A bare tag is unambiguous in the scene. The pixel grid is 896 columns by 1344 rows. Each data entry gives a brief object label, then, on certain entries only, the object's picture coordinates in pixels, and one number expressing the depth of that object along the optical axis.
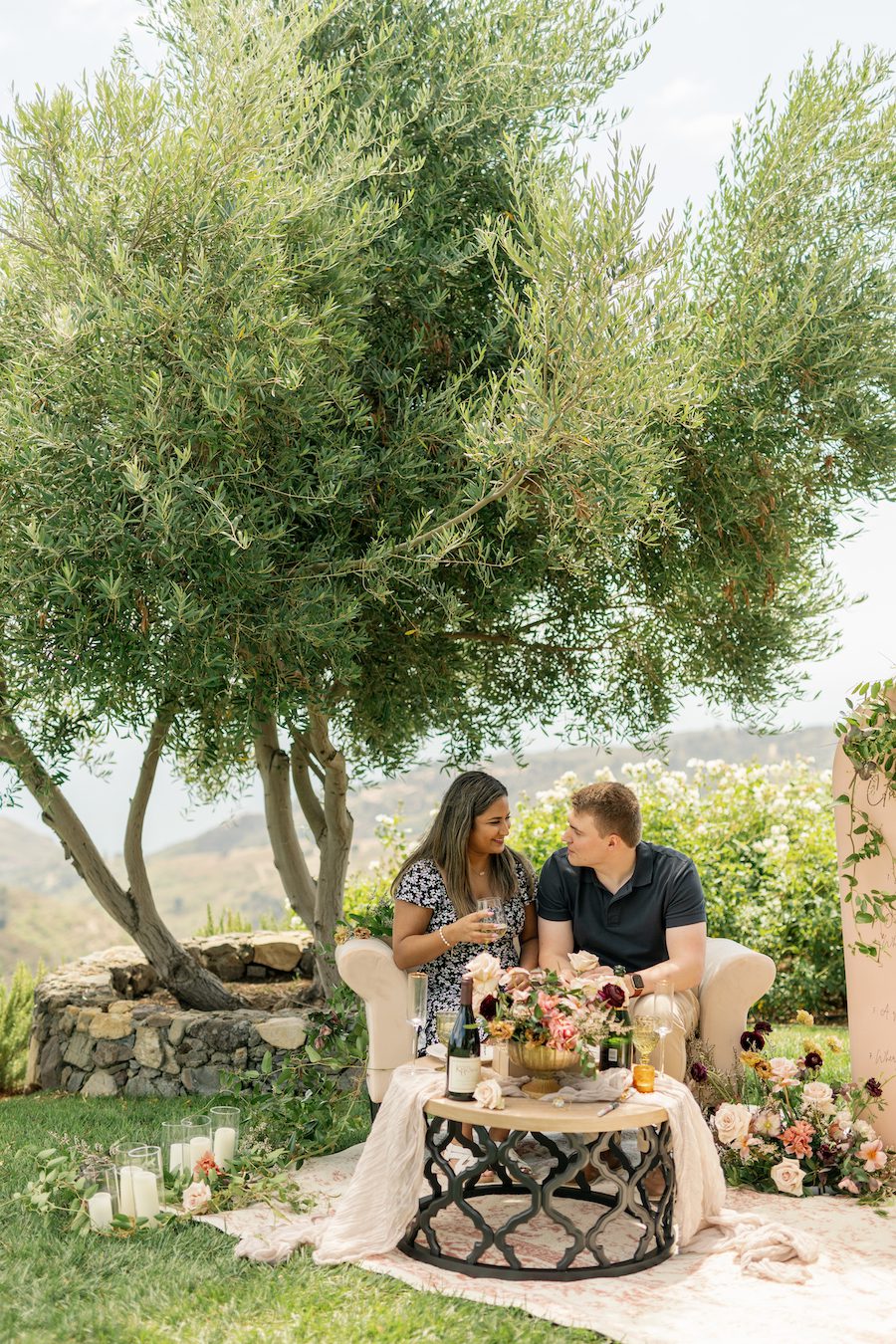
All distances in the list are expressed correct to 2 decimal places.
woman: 5.24
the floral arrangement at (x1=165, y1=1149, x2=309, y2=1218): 4.49
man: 5.13
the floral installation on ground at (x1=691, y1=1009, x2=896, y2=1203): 4.92
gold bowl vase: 4.07
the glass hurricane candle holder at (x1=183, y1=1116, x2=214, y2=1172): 4.75
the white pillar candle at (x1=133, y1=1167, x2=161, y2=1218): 4.34
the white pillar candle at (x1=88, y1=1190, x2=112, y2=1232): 4.30
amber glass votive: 4.20
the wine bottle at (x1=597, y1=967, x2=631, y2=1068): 4.18
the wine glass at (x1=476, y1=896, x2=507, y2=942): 4.70
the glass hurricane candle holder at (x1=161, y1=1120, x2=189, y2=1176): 4.73
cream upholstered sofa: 5.38
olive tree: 4.93
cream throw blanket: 4.11
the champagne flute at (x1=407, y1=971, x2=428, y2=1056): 4.52
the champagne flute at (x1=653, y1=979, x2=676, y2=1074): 4.36
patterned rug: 3.53
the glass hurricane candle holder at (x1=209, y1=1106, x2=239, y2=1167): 4.82
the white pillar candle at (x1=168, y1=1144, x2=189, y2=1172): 4.74
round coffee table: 3.91
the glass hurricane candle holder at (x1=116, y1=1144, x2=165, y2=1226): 4.33
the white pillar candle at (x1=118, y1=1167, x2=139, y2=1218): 4.33
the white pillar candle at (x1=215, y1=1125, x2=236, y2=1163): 4.82
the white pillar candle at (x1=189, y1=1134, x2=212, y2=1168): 4.74
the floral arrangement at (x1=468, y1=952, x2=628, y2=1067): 4.06
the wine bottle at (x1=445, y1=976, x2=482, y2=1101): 4.07
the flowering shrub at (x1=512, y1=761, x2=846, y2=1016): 9.53
